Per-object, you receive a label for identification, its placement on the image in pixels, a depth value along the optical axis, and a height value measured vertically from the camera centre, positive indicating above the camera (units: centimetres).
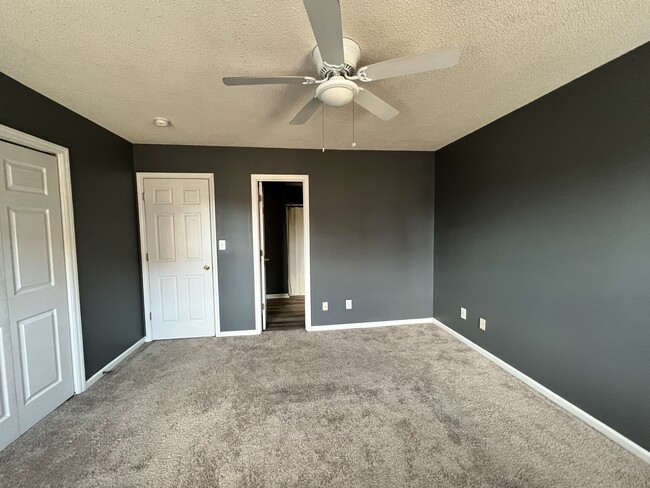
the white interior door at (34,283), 171 -33
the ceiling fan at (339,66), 101 +80
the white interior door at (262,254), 340 -28
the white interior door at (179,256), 319 -27
